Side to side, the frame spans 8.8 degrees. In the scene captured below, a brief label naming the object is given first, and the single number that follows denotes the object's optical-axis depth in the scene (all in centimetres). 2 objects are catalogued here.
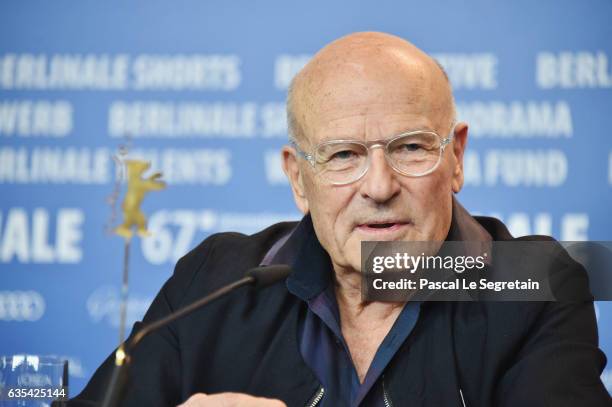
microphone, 335
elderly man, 361
